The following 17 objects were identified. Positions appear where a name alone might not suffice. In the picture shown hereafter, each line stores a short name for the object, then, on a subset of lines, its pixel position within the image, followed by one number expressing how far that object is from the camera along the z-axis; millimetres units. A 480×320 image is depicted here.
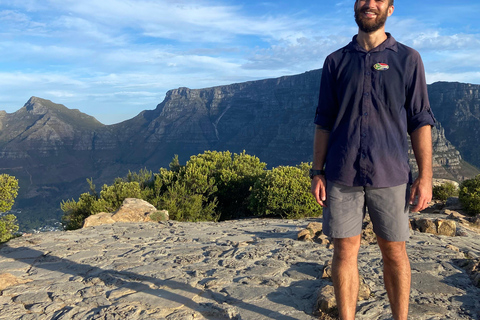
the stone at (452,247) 5059
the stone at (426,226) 6156
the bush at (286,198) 9680
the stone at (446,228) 6102
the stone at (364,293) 3513
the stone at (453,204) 10711
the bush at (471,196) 9875
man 2572
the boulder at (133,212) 8266
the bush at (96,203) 9430
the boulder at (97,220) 7828
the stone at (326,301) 3170
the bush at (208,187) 10202
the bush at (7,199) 10125
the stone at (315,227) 5797
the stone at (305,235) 5648
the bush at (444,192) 12426
